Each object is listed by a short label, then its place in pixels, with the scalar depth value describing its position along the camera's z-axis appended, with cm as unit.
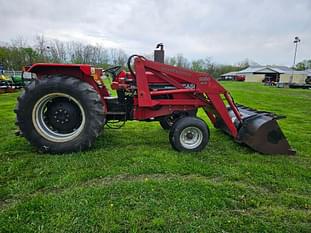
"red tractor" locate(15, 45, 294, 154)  387
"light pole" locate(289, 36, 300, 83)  4556
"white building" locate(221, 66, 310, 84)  5472
